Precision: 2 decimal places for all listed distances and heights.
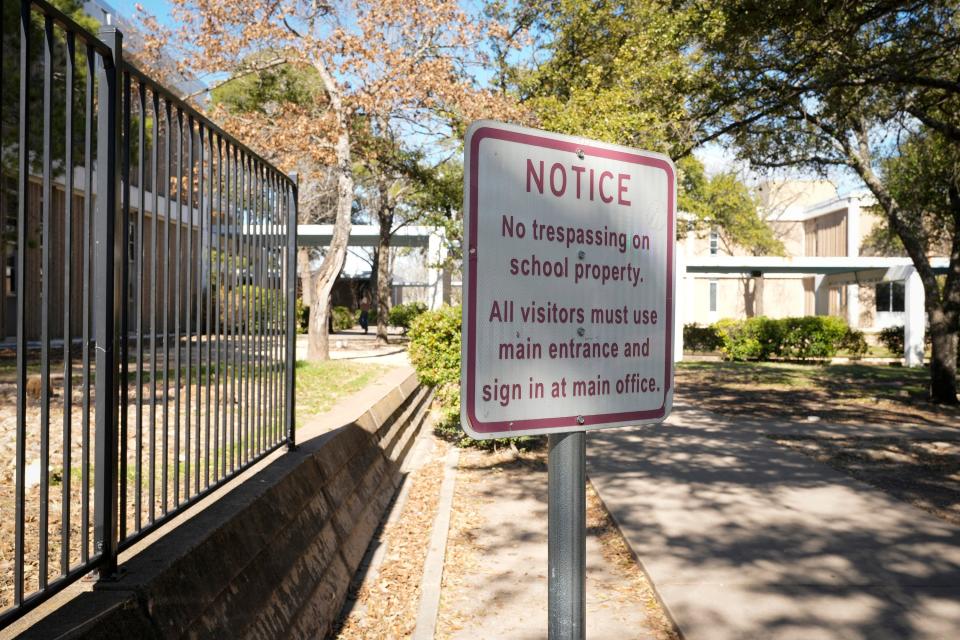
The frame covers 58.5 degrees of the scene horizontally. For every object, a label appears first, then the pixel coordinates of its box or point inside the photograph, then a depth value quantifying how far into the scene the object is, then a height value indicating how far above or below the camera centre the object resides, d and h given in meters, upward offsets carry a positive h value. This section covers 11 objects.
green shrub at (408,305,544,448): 9.64 -0.45
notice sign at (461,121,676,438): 1.76 +0.07
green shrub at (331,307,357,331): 44.72 -0.16
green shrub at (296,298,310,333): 36.88 -0.09
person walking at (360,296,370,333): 44.00 +0.11
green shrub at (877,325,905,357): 29.03 -0.75
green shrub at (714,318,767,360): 28.90 -0.84
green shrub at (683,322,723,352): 31.05 -0.76
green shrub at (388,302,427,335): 37.00 +0.14
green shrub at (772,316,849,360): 28.31 -0.63
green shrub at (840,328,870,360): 29.45 -0.92
